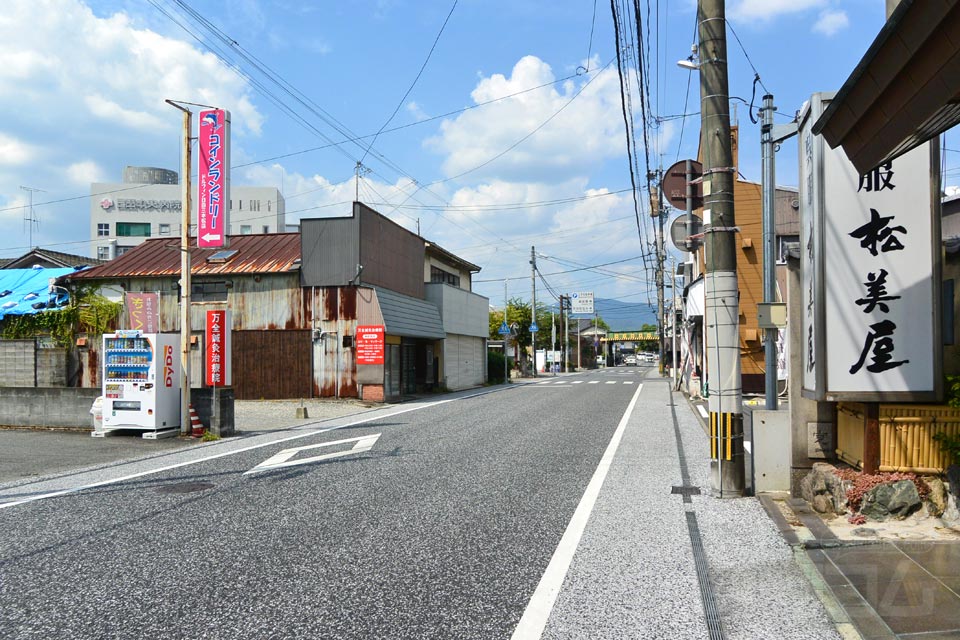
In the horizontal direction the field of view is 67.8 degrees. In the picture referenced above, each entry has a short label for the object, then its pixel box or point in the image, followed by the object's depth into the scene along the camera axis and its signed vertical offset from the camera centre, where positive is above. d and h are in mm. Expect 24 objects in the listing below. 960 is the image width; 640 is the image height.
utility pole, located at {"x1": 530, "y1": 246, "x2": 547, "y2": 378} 54750 +5141
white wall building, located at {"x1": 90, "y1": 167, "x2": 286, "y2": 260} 76500 +13537
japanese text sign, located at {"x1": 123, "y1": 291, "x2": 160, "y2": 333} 17125 +690
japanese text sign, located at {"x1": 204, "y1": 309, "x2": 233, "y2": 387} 15422 -325
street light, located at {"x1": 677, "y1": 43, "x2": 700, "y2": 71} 12139 +4787
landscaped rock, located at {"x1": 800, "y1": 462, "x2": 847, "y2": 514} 6773 -1529
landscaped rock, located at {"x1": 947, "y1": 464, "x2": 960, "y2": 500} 6109 -1250
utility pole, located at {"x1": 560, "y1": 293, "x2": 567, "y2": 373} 71262 -1955
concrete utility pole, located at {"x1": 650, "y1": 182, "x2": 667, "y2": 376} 31531 +4969
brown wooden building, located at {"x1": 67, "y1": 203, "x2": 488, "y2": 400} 24875 +1327
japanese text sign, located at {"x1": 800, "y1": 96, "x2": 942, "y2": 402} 6465 +494
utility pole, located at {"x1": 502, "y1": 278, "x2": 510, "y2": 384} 43469 -1843
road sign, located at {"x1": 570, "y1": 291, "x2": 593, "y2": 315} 78562 +3752
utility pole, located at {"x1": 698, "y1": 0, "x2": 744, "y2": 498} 7988 +783
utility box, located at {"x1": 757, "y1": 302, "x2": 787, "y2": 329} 8828 +250
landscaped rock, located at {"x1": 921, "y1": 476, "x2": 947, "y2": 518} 6270 -1448
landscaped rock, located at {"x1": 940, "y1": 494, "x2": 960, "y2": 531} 6066 -1559
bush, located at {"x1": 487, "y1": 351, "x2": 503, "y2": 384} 44188 -1901
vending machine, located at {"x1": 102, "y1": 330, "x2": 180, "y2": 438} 14617 -855
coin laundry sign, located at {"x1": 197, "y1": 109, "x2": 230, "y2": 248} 15820 +3499
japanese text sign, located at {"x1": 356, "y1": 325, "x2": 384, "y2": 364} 24094 -234
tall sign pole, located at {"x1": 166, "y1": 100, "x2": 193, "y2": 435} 14750 +670
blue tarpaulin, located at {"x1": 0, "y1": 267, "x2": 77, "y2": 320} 23781 +1635
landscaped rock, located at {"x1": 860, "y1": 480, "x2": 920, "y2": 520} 6344 -1489
